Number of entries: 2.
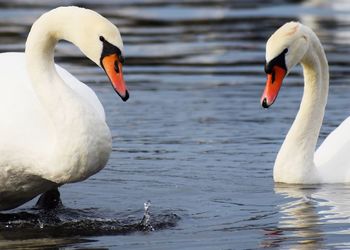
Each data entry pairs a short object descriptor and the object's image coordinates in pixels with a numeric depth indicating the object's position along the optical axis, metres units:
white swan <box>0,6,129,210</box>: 15.48
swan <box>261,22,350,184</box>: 19.16
